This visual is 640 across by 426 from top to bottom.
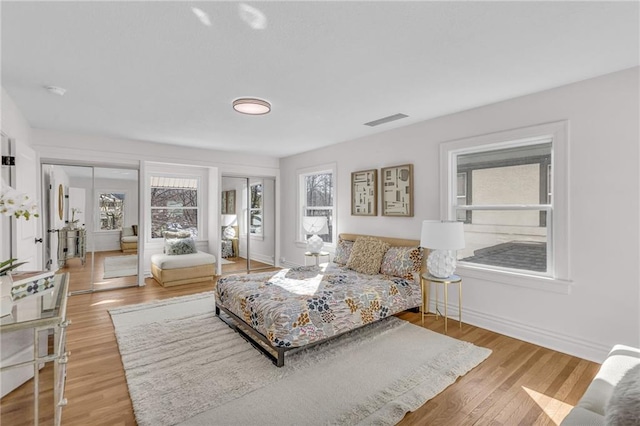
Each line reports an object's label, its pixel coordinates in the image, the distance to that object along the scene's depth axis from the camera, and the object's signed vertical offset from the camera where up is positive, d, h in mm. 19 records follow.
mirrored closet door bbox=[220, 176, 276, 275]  6281 -269
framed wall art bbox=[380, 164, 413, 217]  4129 +299
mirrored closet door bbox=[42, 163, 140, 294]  4488 -211
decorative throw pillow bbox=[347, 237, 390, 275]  3996 -592
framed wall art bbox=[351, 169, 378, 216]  4645 +294
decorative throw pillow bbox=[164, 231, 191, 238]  5992 -456
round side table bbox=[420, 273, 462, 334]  3247 -730
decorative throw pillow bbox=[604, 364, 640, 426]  1015 -681
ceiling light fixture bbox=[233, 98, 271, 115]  3172 +1116
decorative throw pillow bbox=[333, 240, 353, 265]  4578 -619
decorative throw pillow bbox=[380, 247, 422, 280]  3730 -630
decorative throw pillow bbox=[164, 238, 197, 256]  5688 -661
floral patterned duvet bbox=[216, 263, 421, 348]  2559 -857
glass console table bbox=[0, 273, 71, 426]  1465 -542
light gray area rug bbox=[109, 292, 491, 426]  1958 -1272
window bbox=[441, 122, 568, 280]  2916 +142
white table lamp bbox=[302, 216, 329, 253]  5219 -306
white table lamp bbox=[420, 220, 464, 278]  3166 -329
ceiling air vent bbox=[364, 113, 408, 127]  3766 +1179
